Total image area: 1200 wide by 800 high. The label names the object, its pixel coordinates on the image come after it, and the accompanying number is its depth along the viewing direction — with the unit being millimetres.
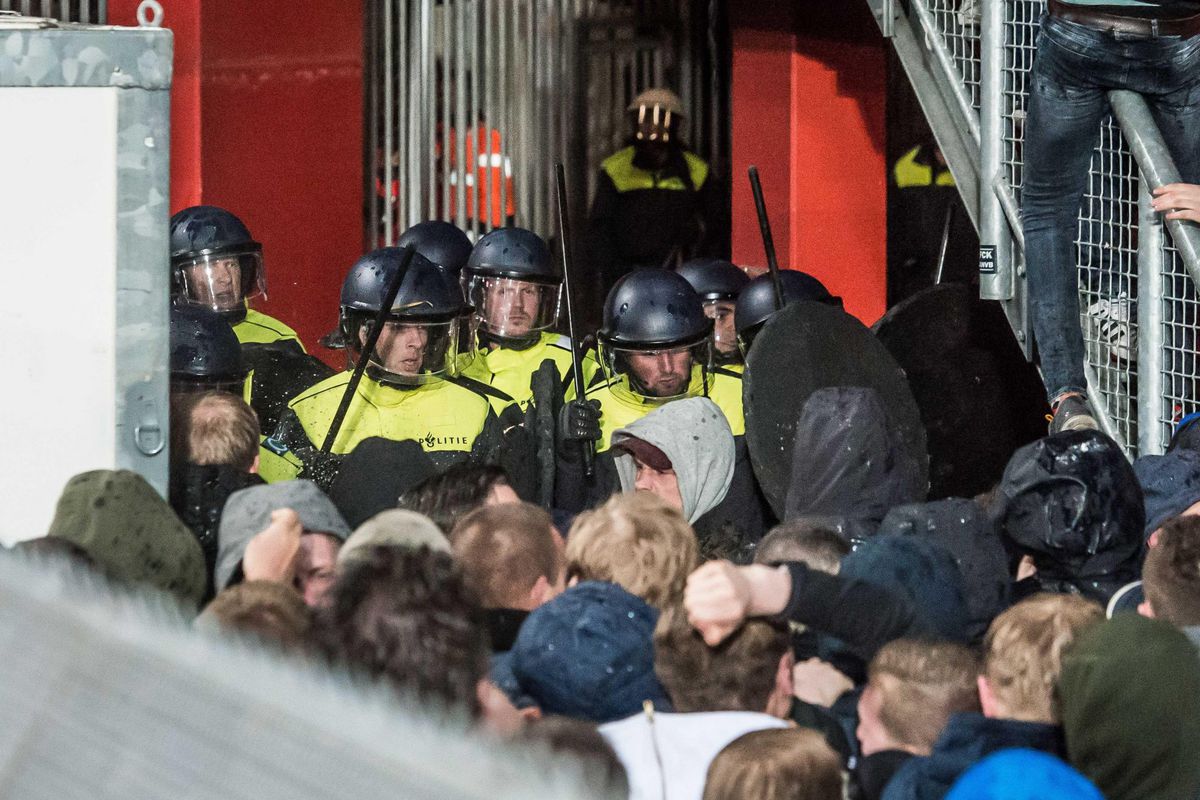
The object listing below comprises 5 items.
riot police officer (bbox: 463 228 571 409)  13133
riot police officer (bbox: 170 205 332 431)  13711
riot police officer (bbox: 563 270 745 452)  12086
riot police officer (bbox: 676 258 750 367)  13875
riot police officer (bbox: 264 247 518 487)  11437
